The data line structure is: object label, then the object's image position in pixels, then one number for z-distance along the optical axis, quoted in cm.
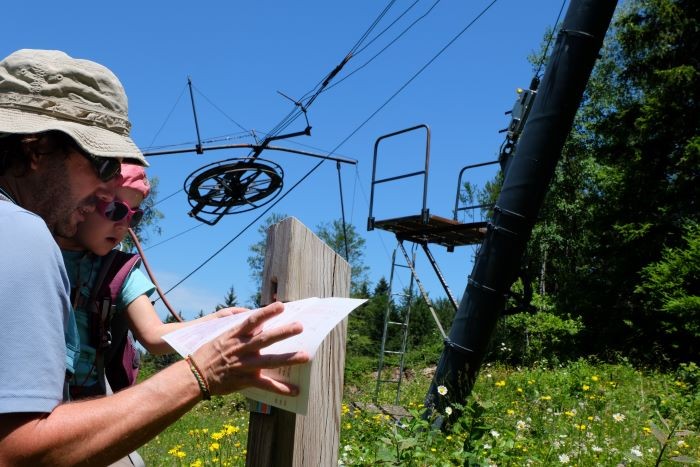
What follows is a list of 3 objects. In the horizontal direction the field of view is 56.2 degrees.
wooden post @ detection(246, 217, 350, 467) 162
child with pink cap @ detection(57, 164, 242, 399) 158
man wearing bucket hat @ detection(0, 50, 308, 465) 97
